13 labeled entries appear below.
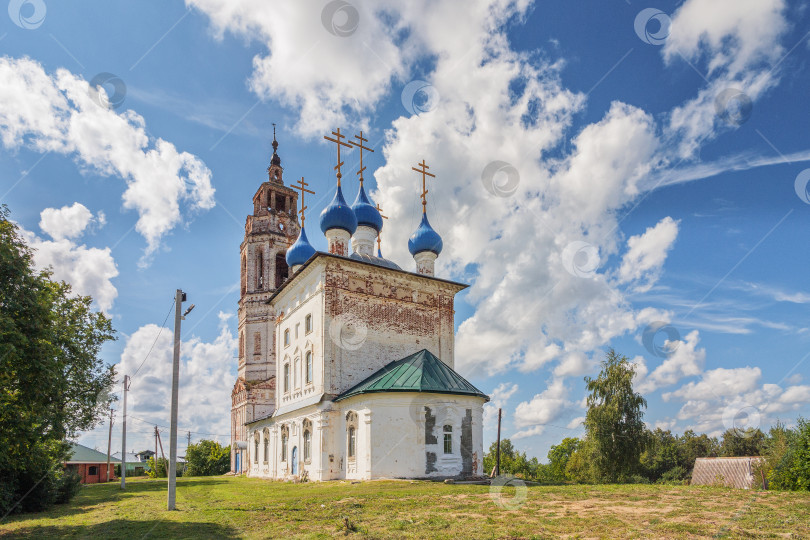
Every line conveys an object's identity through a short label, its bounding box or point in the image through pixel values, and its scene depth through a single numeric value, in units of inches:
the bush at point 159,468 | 2176.8
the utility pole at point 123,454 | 1237.7
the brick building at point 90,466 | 2010.3
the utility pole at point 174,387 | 616.7
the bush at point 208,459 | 2144.4
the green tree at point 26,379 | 517.3
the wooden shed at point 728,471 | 1421.0
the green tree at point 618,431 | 1434.5
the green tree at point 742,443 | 2573.8
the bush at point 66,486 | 835.4
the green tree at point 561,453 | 3004.4
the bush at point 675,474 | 2126.0
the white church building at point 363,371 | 944.3
